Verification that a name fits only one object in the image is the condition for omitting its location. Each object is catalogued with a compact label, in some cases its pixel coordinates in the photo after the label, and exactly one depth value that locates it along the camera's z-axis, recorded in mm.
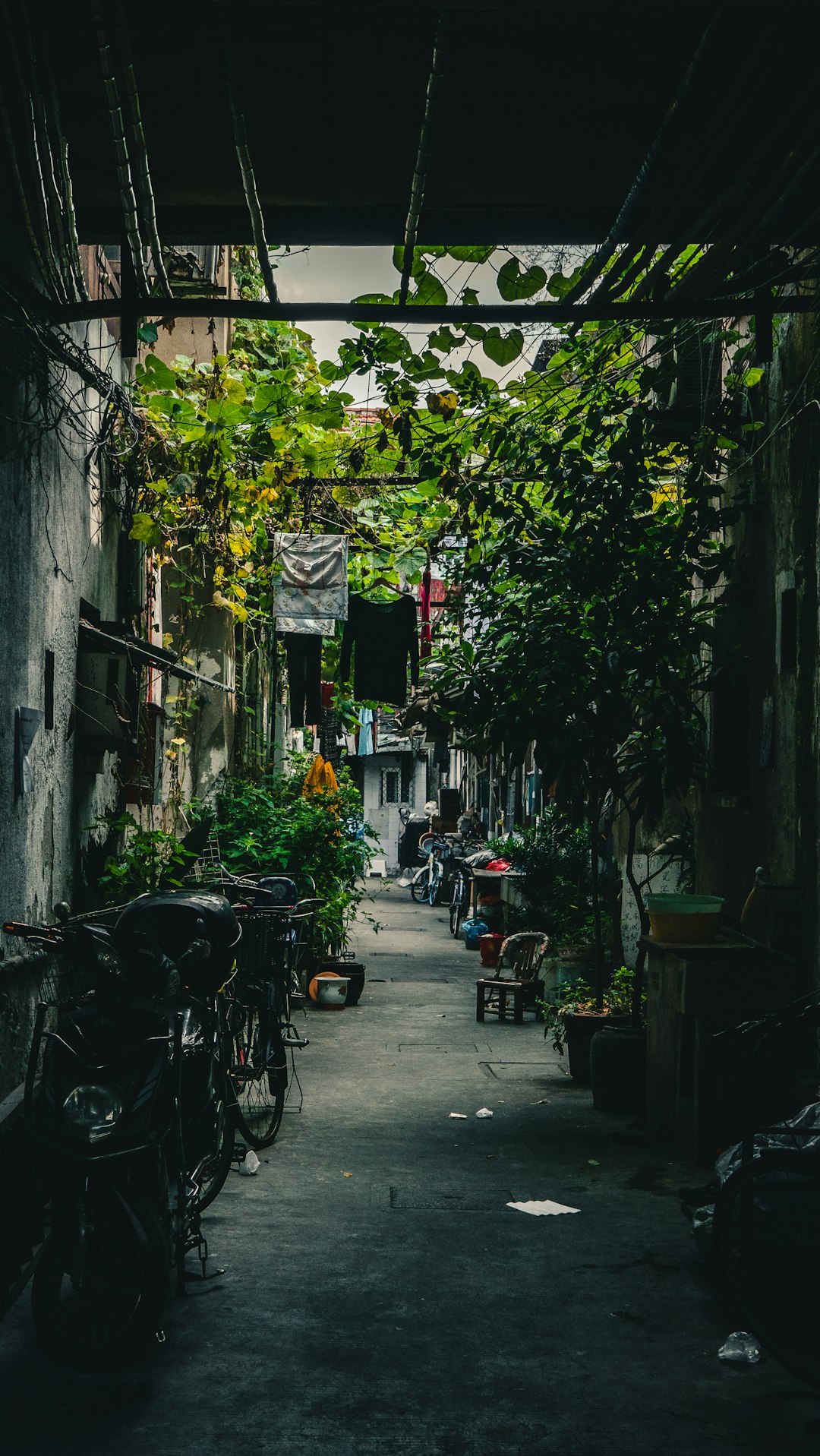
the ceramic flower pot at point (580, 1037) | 9406
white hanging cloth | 13203
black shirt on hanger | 13070
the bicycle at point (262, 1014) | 7301
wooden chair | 12852
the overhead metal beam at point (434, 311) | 5828
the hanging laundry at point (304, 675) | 14359
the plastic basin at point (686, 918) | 7742
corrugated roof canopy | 4754
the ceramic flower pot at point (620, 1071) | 8586
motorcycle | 4289
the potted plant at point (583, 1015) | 9414
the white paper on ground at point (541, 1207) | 6402
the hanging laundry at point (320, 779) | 15227
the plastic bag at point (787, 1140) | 5027
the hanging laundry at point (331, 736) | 20594
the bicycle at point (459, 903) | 22500
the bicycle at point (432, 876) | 28500
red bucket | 16438
